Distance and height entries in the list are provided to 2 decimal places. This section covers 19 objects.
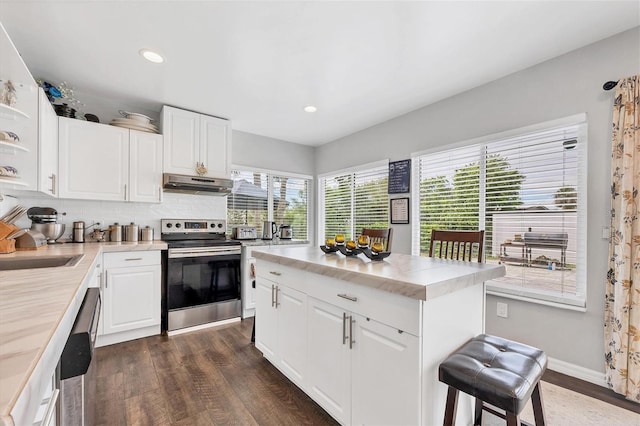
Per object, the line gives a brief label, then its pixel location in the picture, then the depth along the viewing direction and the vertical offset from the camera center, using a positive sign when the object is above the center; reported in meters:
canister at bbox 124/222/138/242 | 3.14 -0.26
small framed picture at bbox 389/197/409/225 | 3.54 +0.04
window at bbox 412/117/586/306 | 2.23 +0.09
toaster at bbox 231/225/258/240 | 3.88 -0.30
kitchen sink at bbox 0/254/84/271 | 1.77 -0.35
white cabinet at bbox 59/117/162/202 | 2.75 +0.50
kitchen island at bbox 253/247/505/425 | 1.20 -0.60
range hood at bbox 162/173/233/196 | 3.19 +0.32
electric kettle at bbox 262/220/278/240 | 4.19 -0.28
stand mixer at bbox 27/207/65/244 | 2.56 -0.13
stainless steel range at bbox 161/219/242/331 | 3.01 -0.75
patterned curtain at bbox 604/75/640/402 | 1.87 -0.26
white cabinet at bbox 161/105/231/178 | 3.30 +0.85
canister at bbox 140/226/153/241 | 3.27 -0.28
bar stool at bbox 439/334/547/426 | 1.04 -0.65
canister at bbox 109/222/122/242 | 3.02 -0.26
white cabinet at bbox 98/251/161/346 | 2.69 -0.86
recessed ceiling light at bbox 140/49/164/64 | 2.27 +1.29
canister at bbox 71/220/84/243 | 2.87 -0.23
